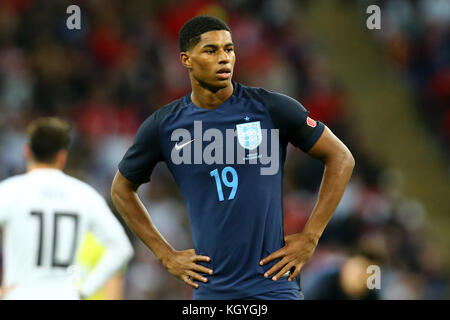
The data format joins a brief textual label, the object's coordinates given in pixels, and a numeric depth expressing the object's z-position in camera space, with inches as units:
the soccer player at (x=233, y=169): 338.0
